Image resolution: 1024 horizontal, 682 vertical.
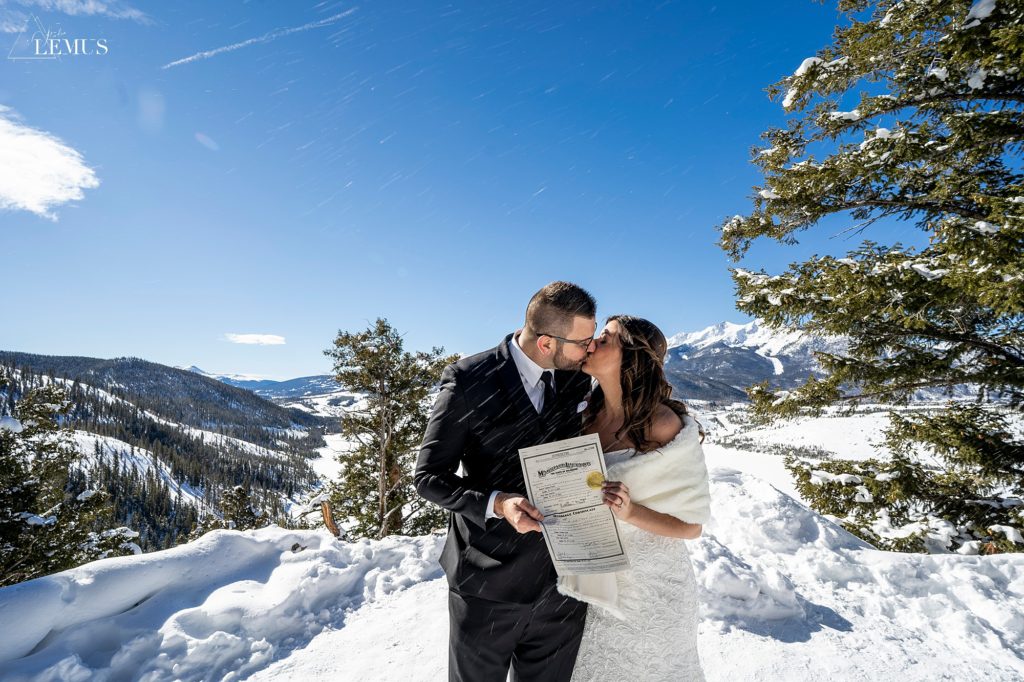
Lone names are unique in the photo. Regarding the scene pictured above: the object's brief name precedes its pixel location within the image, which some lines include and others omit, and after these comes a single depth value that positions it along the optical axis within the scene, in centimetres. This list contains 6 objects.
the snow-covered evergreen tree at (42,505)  1269
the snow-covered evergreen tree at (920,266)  489
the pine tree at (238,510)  3388
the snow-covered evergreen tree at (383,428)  1570
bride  229
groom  213
